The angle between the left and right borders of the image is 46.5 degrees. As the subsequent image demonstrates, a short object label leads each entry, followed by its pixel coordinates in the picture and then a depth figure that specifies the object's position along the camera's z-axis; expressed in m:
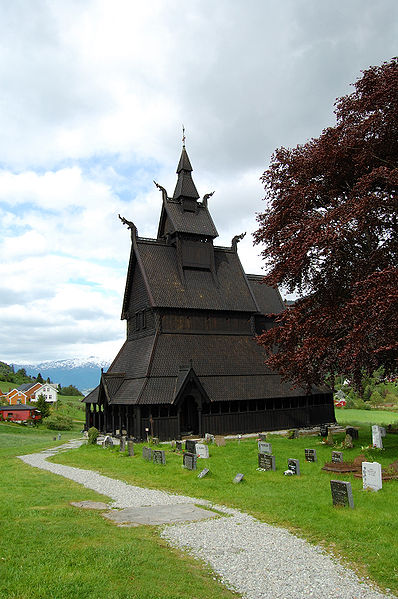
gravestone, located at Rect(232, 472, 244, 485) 16.00
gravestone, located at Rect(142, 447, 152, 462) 21.98
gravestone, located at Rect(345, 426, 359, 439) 24.60
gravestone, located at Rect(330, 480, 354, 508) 12.00
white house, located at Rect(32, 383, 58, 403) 117.12
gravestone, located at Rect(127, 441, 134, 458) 23.88
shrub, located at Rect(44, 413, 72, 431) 62.06
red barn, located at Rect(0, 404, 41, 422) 77.56
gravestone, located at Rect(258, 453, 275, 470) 18.08
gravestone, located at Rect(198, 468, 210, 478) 17.27
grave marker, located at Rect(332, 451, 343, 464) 18.22
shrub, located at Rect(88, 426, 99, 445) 29.27
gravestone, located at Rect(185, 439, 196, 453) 22.73
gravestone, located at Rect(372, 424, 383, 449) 21.48
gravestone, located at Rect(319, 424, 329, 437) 28.16
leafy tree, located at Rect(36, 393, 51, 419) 68.56
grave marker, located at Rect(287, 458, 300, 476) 16.89
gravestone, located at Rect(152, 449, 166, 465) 20.61
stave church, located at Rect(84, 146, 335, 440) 30.20
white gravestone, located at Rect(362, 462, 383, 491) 13.84
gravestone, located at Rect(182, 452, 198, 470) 18.91
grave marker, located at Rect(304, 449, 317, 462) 19.70
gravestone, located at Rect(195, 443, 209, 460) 21.72
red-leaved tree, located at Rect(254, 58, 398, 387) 18.22
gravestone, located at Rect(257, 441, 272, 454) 21.28
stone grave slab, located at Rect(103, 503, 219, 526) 11.36
